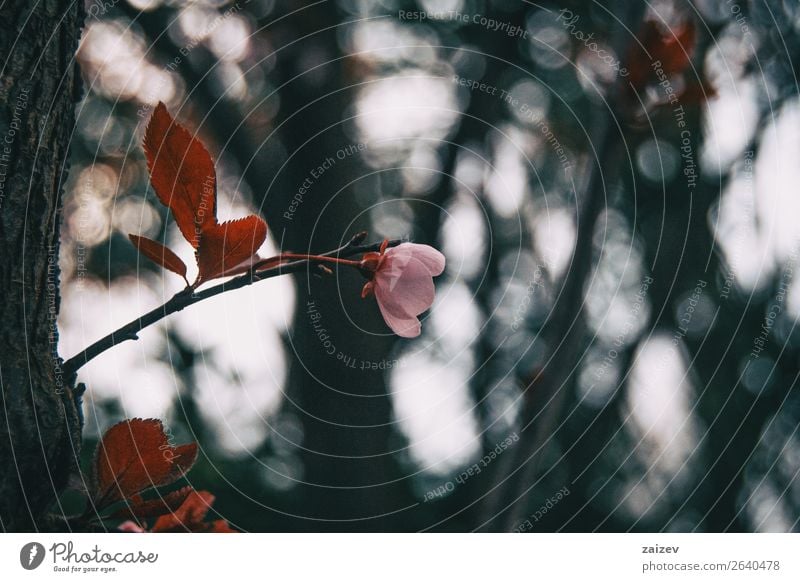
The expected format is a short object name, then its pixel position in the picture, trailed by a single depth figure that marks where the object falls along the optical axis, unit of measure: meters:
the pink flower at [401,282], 0.63
